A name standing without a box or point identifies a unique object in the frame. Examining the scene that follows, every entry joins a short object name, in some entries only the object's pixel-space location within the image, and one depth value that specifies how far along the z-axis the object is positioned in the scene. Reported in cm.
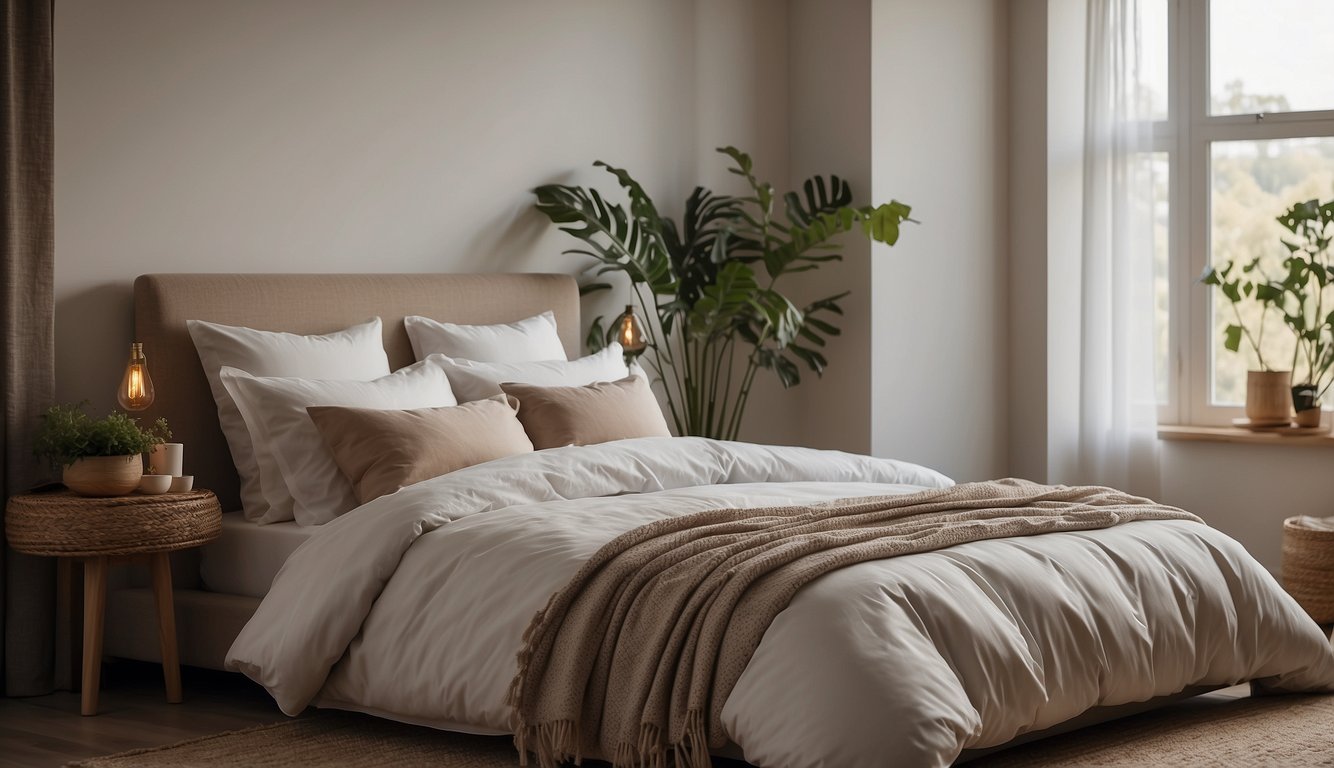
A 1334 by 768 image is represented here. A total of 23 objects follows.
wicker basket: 542
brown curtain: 392
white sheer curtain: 661
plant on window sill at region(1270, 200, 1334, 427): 619
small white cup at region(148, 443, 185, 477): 396
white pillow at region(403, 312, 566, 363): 491
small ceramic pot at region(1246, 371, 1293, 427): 636
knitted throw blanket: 295
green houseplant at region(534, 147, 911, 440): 575
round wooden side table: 371
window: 654
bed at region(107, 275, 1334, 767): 286
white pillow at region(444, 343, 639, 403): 471
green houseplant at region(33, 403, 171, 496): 377
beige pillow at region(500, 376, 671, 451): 455
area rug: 330
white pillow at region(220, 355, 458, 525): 414
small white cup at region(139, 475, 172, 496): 388
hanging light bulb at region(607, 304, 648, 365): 546
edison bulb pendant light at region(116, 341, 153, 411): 396
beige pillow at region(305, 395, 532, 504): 400
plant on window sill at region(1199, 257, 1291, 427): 632
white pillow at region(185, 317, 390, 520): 430
